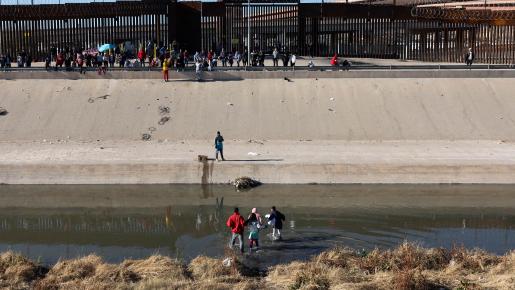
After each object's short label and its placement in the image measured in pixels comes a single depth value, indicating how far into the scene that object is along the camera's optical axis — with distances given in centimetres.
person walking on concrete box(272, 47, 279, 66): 3684
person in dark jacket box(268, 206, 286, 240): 1681
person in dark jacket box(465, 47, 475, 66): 3688
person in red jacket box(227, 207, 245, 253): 1577
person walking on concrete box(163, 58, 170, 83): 3281
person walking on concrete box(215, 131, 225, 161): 2395
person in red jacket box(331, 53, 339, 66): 3631
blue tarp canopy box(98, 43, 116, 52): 3691
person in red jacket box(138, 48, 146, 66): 3616
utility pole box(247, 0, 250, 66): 3642
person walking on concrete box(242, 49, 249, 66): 3759
